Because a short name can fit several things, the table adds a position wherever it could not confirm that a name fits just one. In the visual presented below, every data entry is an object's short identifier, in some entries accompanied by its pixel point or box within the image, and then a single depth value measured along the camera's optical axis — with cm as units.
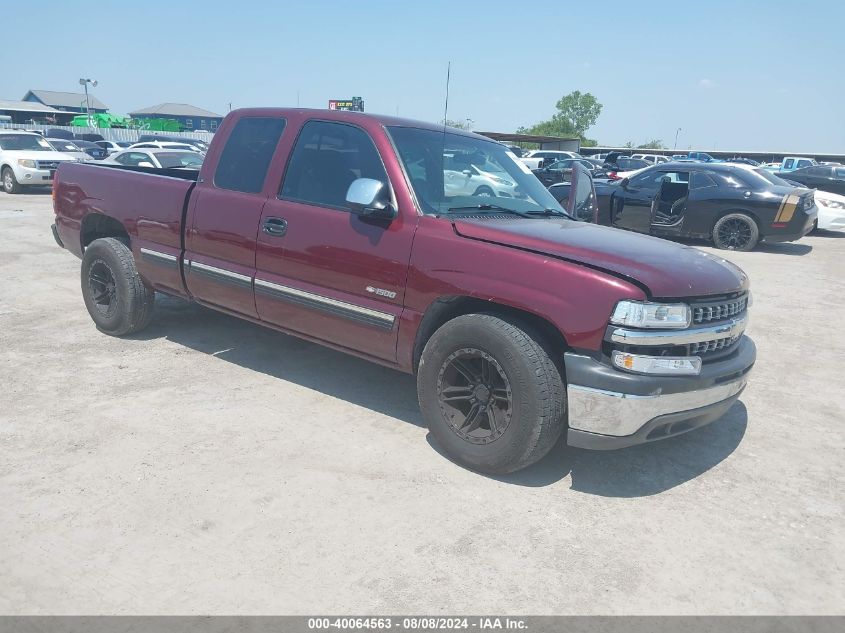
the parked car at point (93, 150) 2934
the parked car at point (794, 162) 3641
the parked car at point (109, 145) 3144
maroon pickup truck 324
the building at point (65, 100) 9962
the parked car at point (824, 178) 1769
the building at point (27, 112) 6688
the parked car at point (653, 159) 3202
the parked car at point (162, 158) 1398
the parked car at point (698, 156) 4282
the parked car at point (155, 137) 3535
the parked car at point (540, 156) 3014
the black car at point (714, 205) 1166
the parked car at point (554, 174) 2052
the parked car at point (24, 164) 1775
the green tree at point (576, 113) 11390
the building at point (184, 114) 9506
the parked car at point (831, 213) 1441
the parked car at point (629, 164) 2828
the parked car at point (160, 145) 2044
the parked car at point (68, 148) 2012
